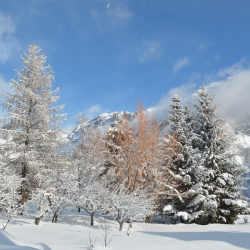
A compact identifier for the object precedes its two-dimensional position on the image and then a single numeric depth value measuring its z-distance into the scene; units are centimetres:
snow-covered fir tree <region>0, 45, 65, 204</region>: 1141
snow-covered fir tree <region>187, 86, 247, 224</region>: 1238
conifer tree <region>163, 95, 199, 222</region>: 1269
